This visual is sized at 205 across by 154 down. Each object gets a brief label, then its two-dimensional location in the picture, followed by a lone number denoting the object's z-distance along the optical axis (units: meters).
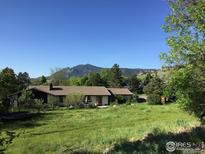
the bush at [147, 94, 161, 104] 31.54
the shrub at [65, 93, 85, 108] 29.91
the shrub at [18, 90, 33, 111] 25.13
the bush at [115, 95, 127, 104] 37.32
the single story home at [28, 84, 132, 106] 33.29
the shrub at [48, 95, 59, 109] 30.34
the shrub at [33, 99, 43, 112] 24.85
